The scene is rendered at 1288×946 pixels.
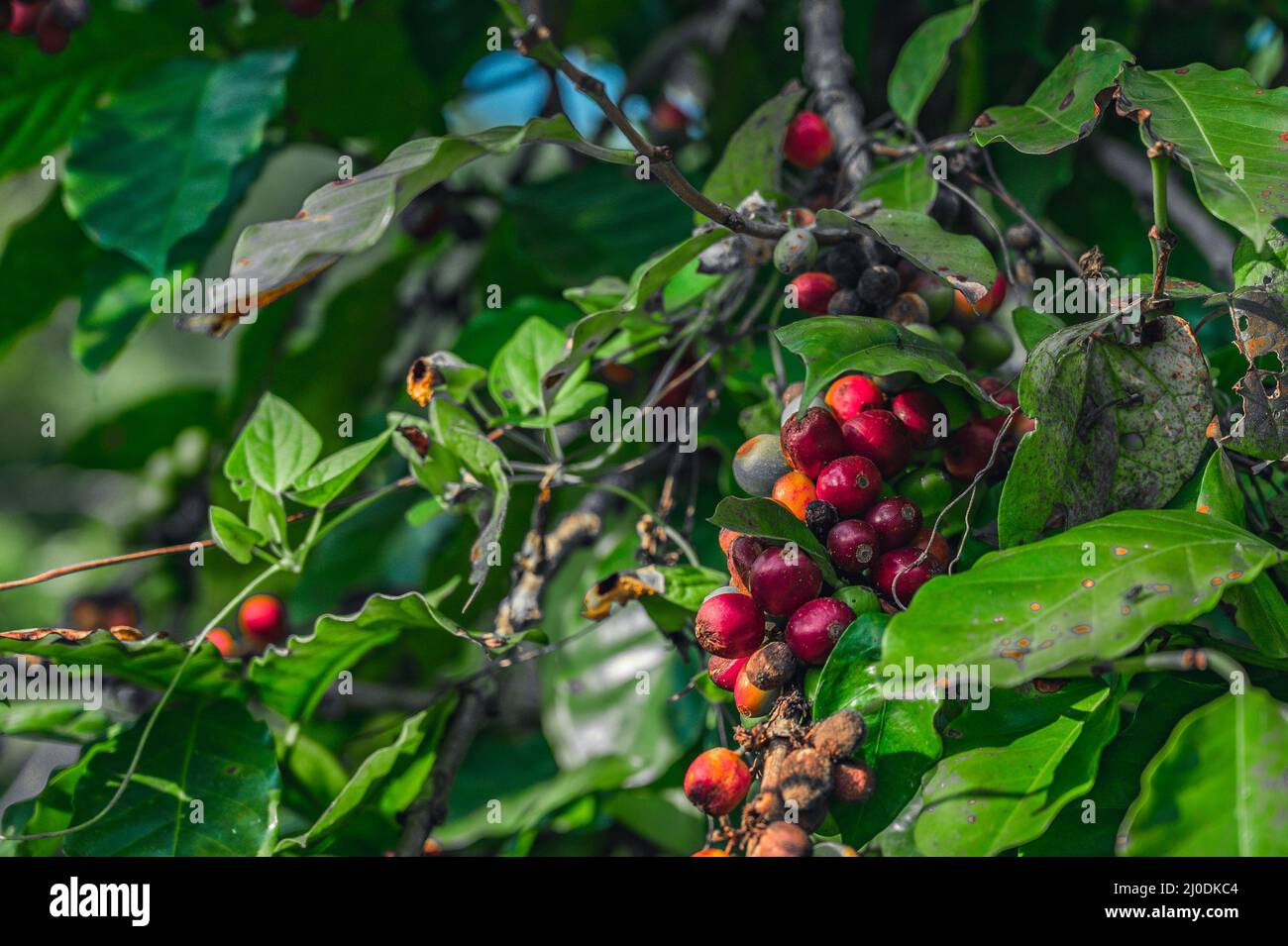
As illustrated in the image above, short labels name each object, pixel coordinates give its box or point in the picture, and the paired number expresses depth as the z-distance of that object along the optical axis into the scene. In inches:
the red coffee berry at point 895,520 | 20.1
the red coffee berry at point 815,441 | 20.4
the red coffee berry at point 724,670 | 20.3
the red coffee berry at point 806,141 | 24.5
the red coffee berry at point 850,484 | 20.2
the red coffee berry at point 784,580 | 19.9
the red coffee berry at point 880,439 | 20.4
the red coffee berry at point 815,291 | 22.0
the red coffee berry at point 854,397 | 20.7
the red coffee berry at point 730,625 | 20.0
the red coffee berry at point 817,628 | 19.7
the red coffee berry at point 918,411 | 20.6
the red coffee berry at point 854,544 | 20.0
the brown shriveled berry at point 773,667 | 19.7
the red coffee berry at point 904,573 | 20.0
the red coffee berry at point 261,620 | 28.1
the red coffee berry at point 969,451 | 20.6
